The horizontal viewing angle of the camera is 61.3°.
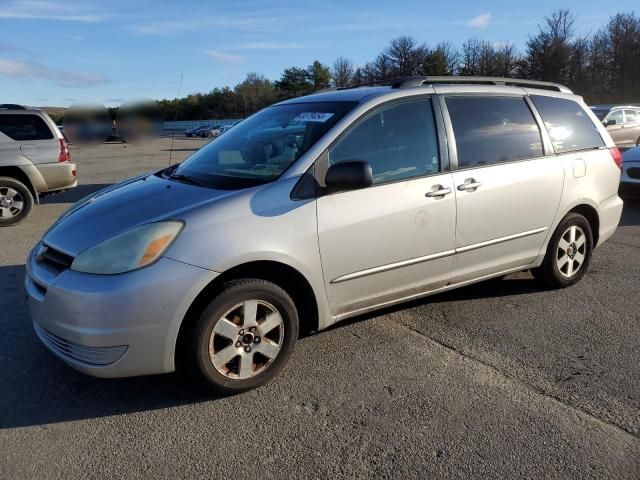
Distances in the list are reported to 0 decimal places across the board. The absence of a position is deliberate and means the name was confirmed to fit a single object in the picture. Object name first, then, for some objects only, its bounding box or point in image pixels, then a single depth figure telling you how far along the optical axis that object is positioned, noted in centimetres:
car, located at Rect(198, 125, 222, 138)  4903
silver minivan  290
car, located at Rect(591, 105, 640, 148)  1588
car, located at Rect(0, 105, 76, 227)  831
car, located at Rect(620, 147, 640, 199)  945
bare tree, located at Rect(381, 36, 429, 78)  7306
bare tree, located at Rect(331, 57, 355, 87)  8544
